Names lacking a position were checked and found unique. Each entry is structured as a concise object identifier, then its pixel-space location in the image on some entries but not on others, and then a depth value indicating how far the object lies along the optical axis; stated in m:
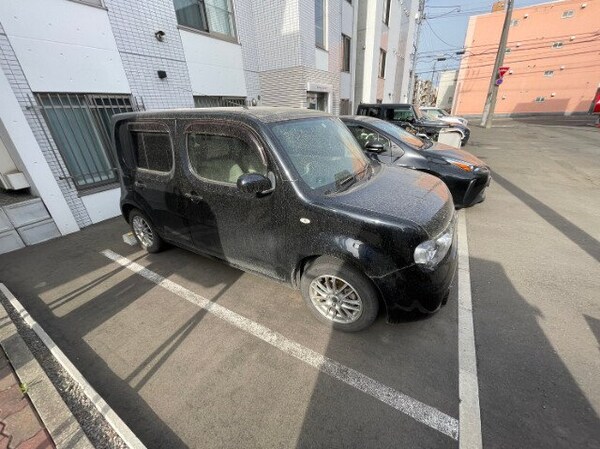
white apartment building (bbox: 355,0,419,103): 13.35
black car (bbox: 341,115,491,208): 4.10
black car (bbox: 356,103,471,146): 8.87
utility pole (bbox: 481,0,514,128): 16.64
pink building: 28.33
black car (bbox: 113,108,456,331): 2.04
